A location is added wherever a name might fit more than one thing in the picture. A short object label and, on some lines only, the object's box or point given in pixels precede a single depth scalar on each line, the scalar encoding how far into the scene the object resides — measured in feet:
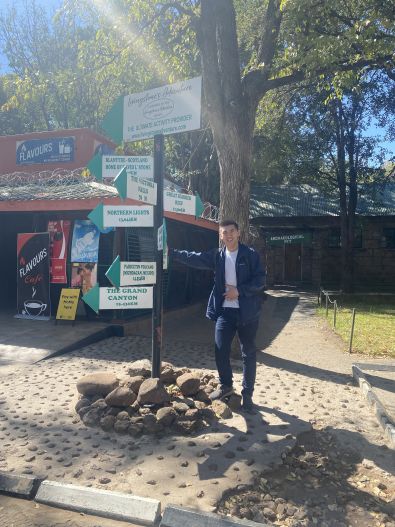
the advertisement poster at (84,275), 29.91
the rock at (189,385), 15.07
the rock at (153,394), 13.84
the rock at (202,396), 15.08
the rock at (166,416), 13.15
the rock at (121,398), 13.88
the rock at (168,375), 16.19
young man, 14.62
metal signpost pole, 15.33
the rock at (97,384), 14.89
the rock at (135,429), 12.93
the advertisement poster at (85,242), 29.94
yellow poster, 29.30
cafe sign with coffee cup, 30.89
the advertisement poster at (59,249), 30.78
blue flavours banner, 39.99
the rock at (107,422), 13.34
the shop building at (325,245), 77.87
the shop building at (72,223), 28.66
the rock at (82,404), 14.67
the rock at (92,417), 13.76
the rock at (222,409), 14.12
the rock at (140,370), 16.67
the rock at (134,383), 14.84
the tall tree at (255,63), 22.50
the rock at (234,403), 14.90
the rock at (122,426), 13.10
